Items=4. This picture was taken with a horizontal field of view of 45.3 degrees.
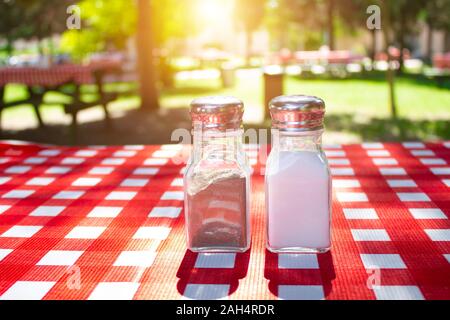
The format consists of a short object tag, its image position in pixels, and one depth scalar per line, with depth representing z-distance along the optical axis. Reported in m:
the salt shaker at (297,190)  0.35
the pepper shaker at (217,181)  0.35
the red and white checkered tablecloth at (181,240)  0.31
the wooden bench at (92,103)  5.54
